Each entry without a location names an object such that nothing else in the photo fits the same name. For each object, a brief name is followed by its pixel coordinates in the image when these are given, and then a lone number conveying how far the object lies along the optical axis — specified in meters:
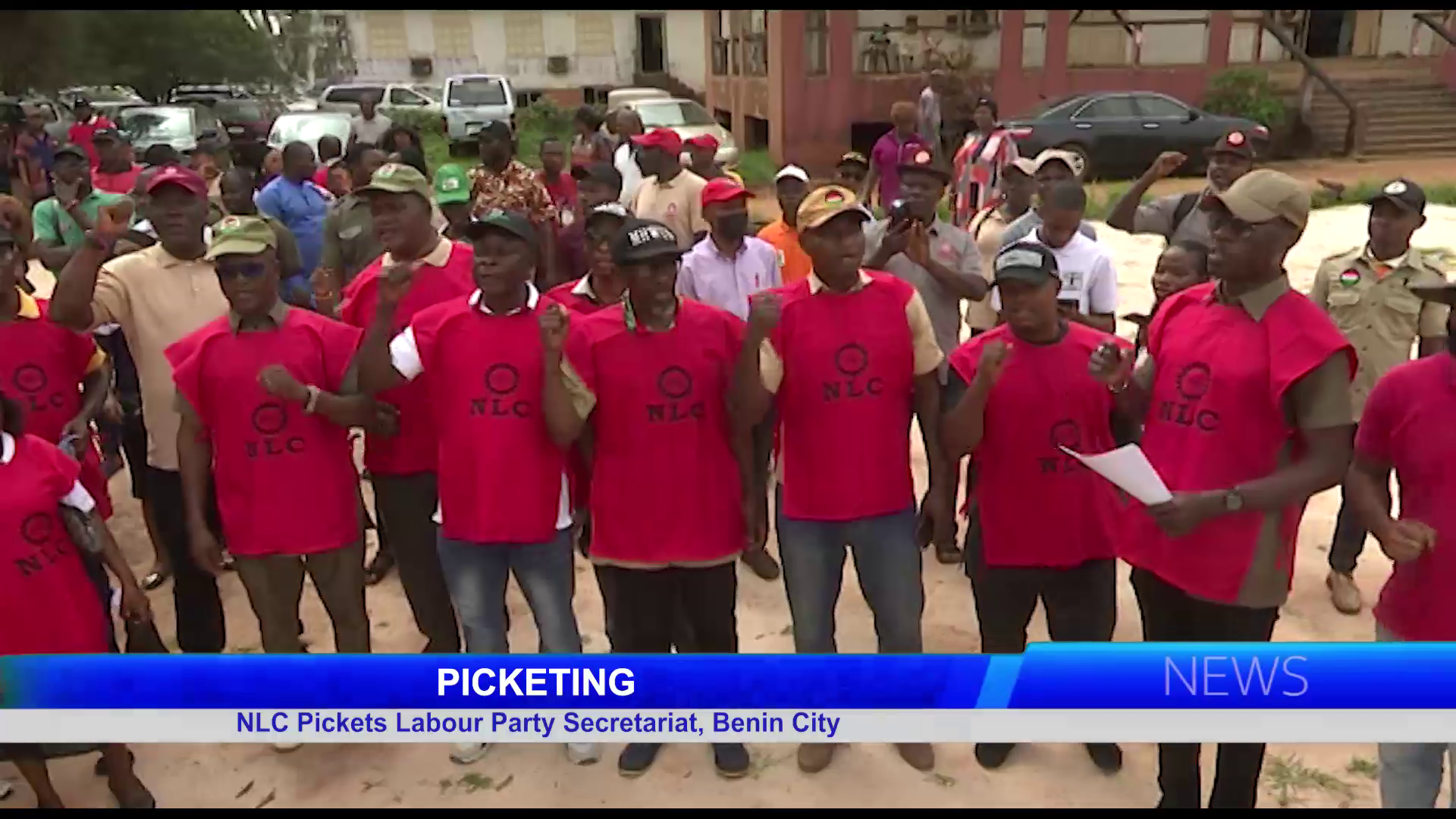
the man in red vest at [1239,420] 2.70
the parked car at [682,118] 16.67
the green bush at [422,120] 23.00
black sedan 16.20
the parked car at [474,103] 21.03
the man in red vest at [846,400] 3.28
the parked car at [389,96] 23.67
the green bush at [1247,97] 19.09
